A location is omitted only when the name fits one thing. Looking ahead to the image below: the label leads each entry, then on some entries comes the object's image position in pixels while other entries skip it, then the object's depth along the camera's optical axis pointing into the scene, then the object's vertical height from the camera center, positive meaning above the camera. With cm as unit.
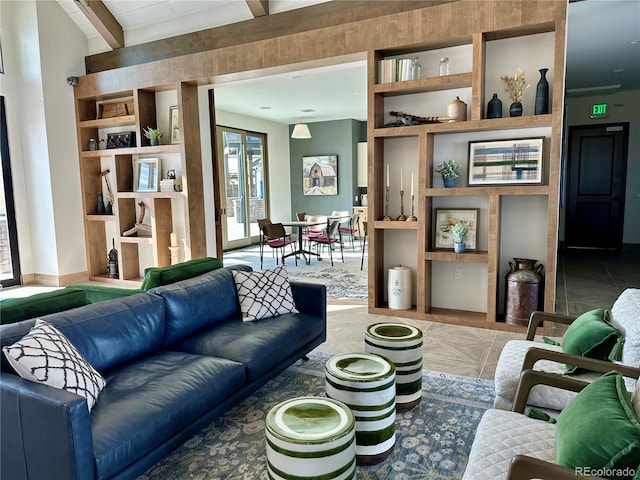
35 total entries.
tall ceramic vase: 355 +78
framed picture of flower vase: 411 -34
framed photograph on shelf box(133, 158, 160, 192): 564 +30
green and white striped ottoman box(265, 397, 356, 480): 155 -92
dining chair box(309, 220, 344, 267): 715 -76
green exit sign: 789 +142
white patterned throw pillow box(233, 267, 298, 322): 293 -70
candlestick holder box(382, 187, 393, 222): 452 -15
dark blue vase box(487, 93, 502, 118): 375 +72
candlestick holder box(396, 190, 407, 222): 447 -12
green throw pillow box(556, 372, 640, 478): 113 -70
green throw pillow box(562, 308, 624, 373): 194 -71
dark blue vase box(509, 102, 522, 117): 367 +68
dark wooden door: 795 +5
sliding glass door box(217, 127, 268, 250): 902 +25
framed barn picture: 1071 +46
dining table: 720 -70
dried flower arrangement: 372 +92
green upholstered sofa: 206 -54
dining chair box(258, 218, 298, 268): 698 -65
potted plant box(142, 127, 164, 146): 542 +79
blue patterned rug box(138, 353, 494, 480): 198 -129
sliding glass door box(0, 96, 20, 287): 575 -32
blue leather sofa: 150 -87
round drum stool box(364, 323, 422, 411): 244 -95
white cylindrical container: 427 -97
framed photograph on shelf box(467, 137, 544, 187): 373 +25
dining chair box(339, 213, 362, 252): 769 -74
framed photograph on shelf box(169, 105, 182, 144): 552 +93
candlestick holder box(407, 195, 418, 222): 421 -27
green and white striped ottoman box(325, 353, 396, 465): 197 -98
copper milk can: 371 -90
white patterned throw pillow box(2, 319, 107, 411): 163 -65
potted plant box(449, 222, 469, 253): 400 -44
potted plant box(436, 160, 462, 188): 402 +17
